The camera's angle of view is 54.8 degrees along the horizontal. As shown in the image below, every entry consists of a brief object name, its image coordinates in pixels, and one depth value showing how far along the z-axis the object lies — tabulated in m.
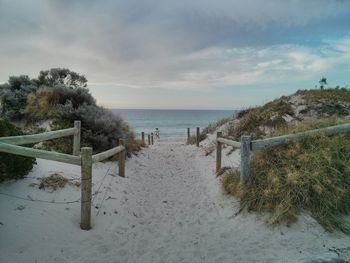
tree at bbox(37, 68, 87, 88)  15.99
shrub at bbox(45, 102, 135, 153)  10.05
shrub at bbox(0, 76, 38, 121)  13.43
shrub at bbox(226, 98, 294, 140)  11.62
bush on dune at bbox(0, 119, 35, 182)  5.51
